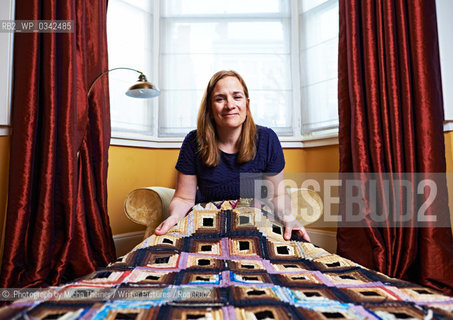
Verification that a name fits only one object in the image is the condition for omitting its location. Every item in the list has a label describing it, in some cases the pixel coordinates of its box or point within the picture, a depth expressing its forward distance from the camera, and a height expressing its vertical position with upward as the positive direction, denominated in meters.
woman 1.49 +0.15
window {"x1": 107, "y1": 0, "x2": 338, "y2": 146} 2.32 +0.93
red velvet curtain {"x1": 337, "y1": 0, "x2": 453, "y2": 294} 1.38 +0.29
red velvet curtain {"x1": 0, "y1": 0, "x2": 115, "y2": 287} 1.30 +0.11
